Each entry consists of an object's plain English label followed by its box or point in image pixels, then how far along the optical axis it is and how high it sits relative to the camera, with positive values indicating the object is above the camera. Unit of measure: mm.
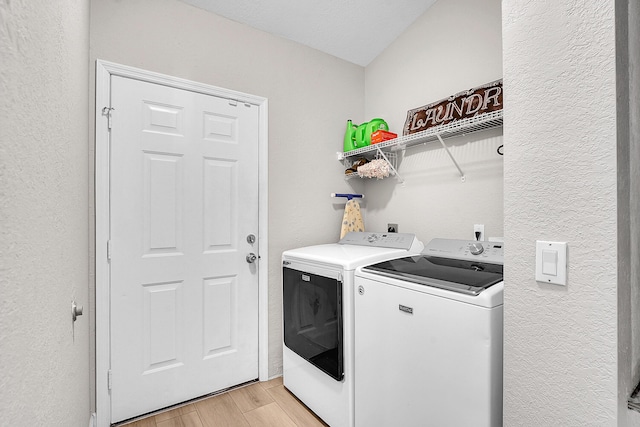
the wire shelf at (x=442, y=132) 1703 +507
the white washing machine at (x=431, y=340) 1125 -533
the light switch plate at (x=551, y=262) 840 -137
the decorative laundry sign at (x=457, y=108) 1805 +676
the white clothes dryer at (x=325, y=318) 1686 -638
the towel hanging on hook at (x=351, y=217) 2554 -43
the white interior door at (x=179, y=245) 1806 -215
